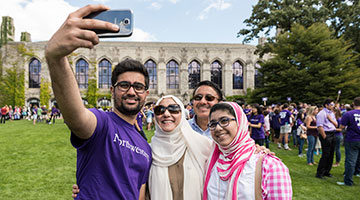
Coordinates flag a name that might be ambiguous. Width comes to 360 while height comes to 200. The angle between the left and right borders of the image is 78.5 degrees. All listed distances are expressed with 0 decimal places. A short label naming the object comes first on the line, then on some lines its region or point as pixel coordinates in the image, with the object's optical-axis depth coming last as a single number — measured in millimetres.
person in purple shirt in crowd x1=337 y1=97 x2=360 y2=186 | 5383
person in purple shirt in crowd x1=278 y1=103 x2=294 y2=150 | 9606
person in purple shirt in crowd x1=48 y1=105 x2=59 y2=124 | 19109
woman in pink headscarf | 1610
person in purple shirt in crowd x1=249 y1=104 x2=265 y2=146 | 7373
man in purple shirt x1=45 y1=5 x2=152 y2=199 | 941
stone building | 29828
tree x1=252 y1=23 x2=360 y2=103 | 19891
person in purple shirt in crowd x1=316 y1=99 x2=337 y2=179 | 6020
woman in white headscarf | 1968
